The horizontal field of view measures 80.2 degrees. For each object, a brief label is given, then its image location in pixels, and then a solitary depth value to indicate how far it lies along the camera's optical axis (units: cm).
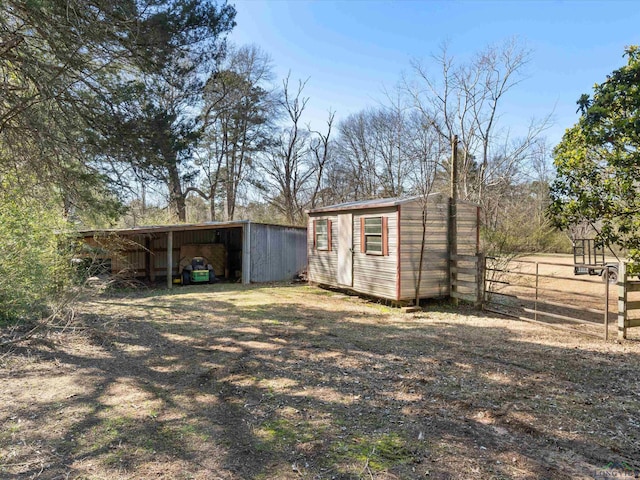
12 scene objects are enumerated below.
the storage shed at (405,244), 861
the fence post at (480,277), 818
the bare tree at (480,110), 1415
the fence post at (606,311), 584
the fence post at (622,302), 582
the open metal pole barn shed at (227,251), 1344
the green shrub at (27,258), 572
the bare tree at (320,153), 2322
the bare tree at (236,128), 2053
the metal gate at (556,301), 723
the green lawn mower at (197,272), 1329
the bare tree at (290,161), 2322
